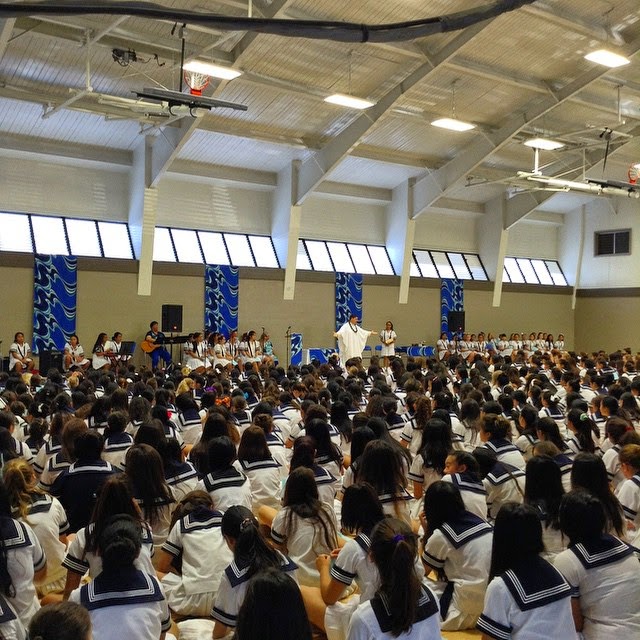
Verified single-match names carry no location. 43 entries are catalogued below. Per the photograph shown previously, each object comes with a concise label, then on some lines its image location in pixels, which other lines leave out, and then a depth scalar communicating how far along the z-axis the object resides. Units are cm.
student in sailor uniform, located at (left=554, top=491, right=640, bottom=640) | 312
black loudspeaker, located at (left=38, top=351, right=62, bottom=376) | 1495
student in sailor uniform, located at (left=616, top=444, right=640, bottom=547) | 436
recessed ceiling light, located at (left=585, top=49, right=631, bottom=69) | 1219
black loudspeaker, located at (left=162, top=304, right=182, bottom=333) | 1711
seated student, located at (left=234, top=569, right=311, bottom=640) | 233
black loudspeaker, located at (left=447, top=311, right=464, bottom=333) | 2222
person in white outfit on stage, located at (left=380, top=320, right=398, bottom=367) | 1936
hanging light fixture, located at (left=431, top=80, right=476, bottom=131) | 1505
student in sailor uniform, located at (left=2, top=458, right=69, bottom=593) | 375
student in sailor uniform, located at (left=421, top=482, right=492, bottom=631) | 363
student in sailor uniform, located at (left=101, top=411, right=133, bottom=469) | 567
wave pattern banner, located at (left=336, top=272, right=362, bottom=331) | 2114
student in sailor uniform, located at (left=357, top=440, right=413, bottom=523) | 450
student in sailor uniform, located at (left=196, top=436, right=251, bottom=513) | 441
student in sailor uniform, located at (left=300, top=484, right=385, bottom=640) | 334
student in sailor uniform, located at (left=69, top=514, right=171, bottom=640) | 281
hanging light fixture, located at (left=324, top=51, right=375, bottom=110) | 1362
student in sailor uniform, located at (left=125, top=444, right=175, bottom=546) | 426
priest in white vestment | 1767
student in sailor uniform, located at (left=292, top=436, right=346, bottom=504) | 478
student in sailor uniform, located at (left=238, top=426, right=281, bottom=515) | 518
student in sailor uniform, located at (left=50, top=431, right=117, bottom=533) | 447
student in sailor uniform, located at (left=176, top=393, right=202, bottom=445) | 736
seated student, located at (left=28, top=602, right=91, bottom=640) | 207
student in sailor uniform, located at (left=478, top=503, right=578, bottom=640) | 282
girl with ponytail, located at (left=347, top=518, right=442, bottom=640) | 263
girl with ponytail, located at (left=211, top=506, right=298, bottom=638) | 306
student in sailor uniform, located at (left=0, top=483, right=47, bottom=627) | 321
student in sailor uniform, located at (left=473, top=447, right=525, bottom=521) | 481
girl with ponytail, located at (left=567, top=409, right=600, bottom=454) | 604
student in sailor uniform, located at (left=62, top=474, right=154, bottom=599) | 344
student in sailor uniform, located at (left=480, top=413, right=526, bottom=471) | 548
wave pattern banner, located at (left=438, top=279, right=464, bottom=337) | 2316
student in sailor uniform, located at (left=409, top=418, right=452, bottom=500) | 536
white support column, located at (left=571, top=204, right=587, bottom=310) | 2594
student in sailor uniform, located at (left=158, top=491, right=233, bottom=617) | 377
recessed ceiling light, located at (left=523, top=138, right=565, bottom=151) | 1591
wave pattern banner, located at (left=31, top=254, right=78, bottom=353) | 1664
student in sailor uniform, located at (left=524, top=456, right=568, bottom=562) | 407
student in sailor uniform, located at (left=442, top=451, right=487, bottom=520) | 441
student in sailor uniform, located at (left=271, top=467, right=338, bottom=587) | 393
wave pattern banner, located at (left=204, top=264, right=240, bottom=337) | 1906
